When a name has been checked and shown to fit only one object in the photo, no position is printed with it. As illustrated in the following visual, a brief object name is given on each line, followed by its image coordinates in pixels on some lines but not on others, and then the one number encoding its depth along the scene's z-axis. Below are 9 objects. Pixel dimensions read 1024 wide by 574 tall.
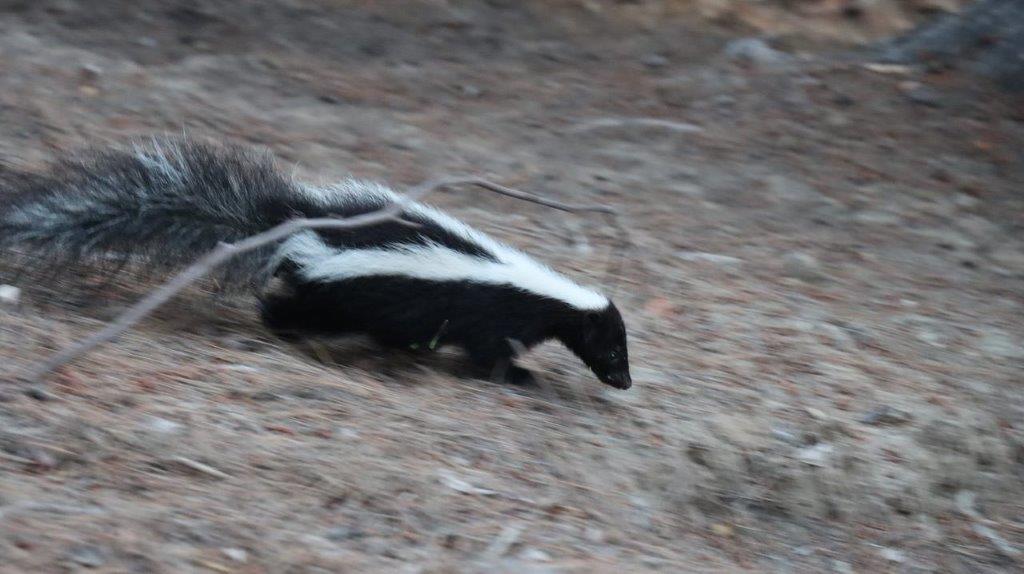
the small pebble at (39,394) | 7.18
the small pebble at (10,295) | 8.57
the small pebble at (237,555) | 6.04
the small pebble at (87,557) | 5.68
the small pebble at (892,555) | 9.25
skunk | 8.55
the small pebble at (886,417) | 10.09
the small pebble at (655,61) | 17.74
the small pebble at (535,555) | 6.88
